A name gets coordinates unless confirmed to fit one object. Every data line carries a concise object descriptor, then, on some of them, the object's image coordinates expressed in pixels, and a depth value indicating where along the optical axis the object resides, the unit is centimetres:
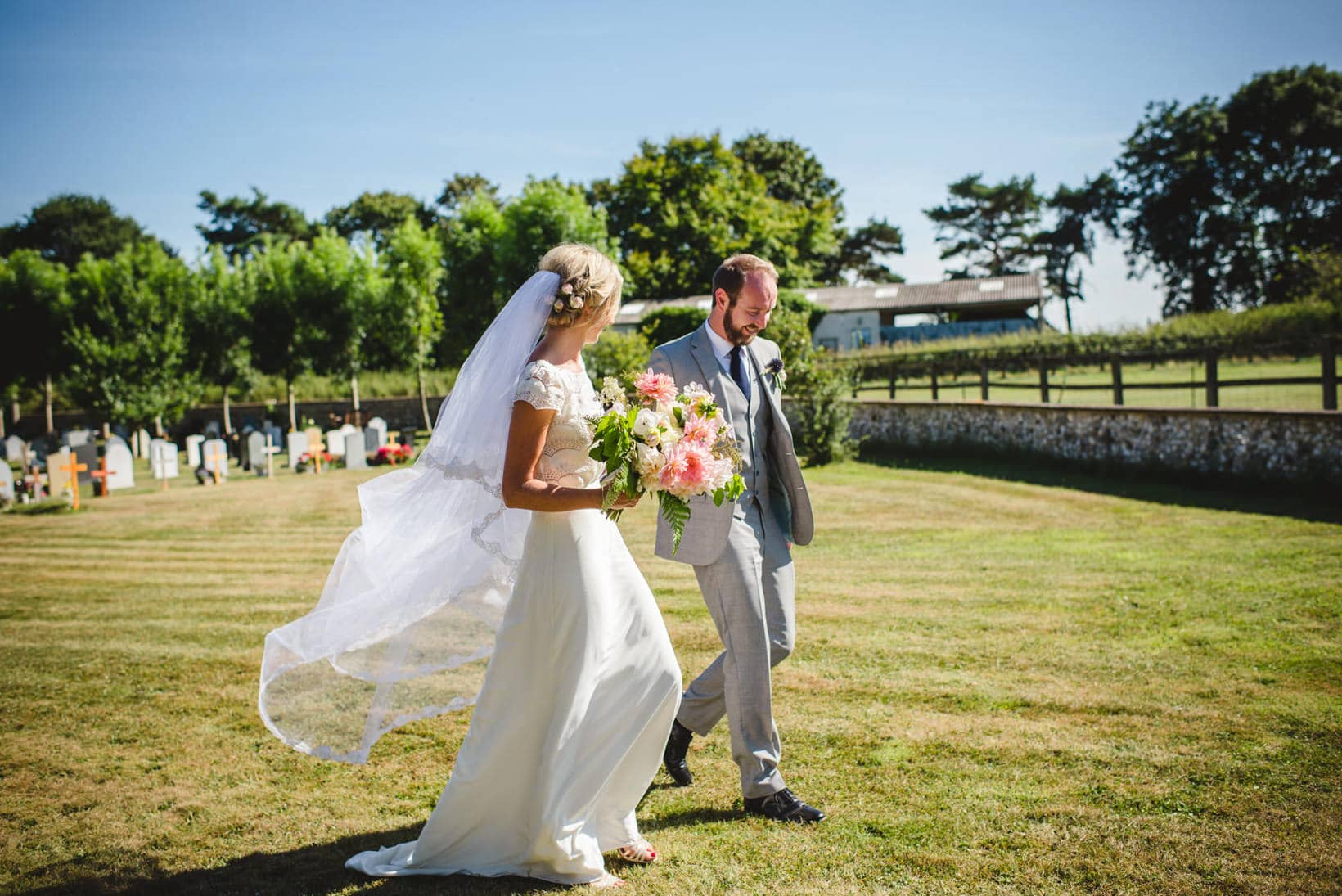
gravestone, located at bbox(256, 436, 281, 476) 2052
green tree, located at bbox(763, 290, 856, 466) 1816
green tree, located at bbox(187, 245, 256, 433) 3262
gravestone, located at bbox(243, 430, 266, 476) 2084
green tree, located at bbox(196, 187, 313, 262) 7144
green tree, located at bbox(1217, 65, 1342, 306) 4753
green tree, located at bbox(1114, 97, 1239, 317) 5125
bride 332
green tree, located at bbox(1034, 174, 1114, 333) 6088
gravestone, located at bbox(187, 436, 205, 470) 2248
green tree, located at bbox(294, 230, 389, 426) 3178
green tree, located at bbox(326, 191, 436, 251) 6544
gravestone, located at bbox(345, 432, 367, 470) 2064
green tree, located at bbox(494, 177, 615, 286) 2916
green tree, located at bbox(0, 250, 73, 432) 3133
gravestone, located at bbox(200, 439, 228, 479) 1903
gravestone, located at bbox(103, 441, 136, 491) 1811
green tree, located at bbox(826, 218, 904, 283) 6650
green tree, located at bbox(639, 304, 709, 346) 2820
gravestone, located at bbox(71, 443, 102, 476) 1964
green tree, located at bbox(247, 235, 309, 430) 3178
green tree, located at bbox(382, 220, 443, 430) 3127
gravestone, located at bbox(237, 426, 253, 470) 2205
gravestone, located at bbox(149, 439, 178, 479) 1958
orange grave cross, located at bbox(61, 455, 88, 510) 1552
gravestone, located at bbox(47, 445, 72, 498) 1573
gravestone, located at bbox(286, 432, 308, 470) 2130
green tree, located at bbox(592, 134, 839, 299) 3394
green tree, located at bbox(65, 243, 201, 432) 2939
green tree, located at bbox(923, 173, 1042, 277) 6519
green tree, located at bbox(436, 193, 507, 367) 3180
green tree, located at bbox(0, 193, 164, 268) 6519
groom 389
